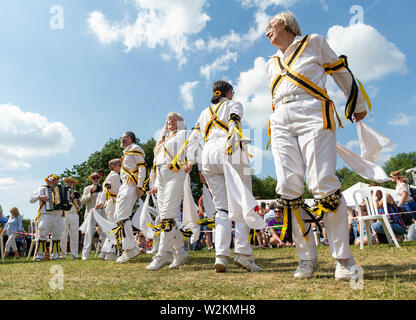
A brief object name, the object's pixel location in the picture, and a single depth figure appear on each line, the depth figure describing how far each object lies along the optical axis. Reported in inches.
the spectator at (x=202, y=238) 424.8
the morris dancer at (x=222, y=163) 157.8
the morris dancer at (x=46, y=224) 370.9
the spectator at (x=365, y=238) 312.0
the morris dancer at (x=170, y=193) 190.9
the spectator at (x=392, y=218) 300.4
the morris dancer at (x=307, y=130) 113.6
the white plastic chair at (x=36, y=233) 370.8
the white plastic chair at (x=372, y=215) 259.0
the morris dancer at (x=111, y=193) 305.5
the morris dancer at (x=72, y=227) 385.6
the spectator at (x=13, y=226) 491.8
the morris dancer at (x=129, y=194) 250.4
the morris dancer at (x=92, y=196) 376.9
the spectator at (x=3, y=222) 553.7
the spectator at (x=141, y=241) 461.5
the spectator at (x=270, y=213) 421.0
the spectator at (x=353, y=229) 364.8
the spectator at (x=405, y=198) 331.0
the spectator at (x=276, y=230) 367.6
